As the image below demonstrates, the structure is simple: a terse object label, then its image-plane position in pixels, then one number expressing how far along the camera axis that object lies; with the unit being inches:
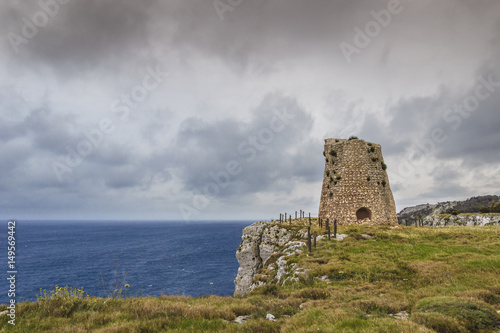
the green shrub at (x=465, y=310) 294.4
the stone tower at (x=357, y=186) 1424.7
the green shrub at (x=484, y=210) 2409.0
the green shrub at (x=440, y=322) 287.1
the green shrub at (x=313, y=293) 494.6
